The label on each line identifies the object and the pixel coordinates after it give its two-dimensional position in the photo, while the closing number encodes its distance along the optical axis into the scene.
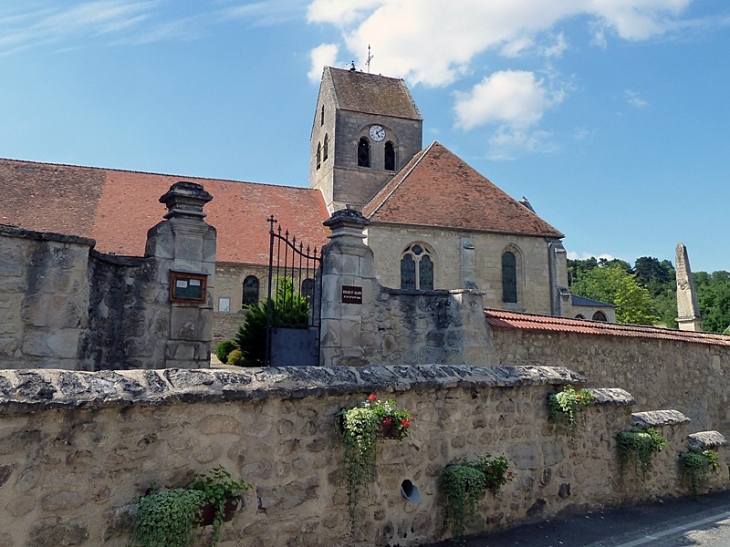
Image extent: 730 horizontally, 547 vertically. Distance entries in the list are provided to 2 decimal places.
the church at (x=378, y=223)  21.36
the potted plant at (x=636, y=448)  6.96
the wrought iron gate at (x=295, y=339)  8.30
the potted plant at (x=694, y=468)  7.95
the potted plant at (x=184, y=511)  3.57
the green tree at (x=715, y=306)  44.03
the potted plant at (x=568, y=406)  6.22
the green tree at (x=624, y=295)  39.16
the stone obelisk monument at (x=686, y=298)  26.06
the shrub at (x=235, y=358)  14.47
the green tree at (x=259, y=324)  10.08
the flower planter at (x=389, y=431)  4.74
